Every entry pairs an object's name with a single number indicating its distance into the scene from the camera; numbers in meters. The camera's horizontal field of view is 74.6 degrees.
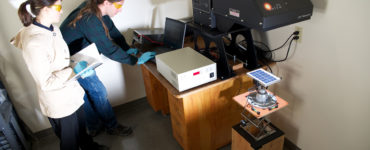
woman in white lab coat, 1.33
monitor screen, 1.96
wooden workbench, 1.64
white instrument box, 1.49
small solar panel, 1.36
